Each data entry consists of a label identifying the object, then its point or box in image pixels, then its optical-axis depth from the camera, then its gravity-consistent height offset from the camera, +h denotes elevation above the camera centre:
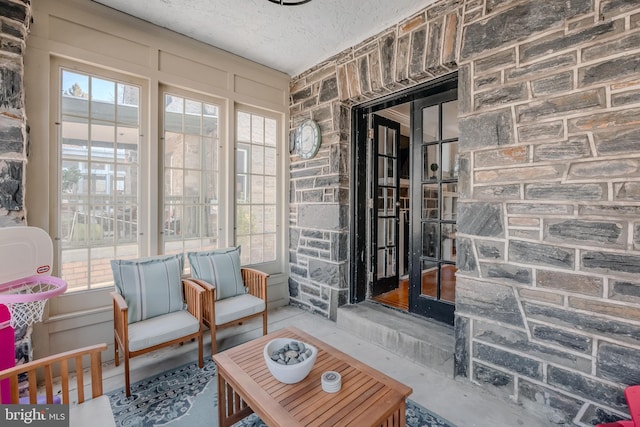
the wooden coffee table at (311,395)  1.28 -0.88
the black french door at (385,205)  3.45 +0.07
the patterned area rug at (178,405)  1.78 -1.27
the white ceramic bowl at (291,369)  1.45 -0.79
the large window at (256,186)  3.44 +0.29
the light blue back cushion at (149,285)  2.31 -0.61
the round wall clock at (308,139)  3.39 +0.85
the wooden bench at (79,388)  1.20 -0.77
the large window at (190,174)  2.93 +0.38
